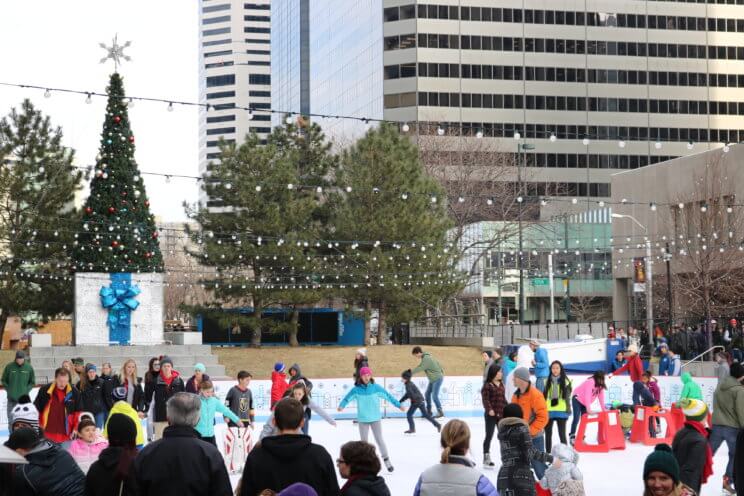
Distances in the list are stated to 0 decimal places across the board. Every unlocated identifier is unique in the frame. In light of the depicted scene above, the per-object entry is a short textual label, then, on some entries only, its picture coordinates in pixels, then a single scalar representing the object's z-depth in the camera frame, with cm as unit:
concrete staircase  3266
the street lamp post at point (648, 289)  3925
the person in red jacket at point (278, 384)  1680
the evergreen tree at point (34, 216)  3919
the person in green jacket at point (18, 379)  1662
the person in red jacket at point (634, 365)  2148
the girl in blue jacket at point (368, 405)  1384
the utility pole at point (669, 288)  3558
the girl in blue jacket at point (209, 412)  1208
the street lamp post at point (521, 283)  4197
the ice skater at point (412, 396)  1928
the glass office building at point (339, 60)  8406
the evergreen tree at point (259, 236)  4109
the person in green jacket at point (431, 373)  2020
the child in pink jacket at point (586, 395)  1692
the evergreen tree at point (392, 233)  4147
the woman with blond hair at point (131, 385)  1434
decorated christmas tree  3441
